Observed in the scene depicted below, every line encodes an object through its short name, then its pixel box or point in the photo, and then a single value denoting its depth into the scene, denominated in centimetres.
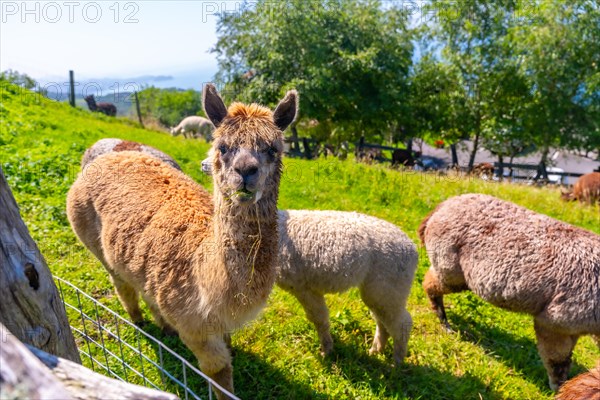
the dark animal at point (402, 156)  2063
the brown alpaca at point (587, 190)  1112
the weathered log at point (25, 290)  167
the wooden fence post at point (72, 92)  1843
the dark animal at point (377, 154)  1906
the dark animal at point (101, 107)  2039
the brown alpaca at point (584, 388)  227
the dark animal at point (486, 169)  1246
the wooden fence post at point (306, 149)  1959
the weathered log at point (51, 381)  95
